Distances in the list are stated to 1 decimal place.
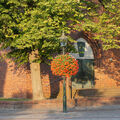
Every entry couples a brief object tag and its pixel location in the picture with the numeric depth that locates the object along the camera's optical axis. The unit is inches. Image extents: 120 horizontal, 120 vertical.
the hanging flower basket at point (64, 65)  548.7
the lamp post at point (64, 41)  565.3
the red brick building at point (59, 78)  884.6
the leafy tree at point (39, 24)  584.1
